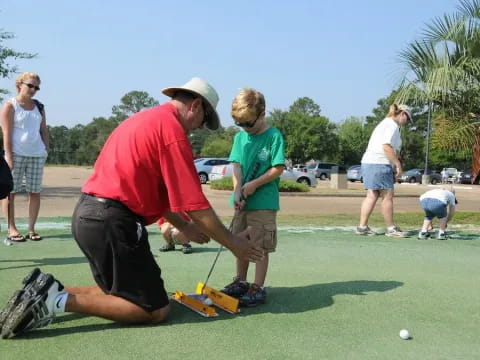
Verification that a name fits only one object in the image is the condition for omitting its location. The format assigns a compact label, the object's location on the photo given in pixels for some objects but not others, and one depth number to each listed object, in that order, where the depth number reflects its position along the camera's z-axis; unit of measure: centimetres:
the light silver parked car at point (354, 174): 4316
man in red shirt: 304
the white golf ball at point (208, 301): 357
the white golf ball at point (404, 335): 309
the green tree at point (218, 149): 7069
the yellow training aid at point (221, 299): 356
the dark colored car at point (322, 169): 4669
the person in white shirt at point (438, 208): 721
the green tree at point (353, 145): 6962
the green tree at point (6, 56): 1730
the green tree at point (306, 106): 10202
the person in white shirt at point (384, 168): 745
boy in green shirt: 381
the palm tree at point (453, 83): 983
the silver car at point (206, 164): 2925
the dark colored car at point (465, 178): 4394
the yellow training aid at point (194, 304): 347
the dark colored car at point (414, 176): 4588
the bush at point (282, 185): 2038
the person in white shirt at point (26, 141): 617
